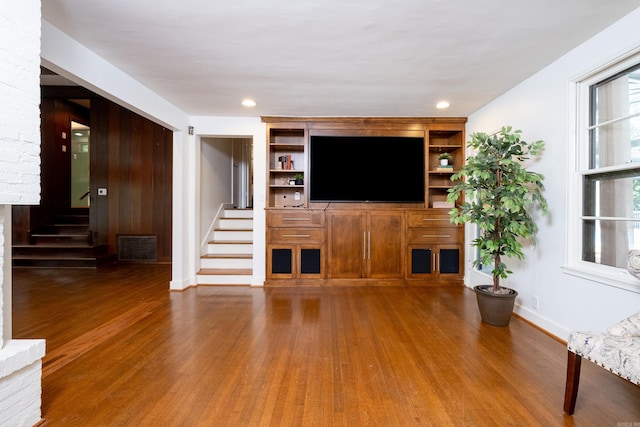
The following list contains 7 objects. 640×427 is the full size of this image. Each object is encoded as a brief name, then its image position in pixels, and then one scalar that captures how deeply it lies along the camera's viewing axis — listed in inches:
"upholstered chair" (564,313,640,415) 51.5
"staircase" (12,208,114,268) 206.4
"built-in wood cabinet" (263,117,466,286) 162.9
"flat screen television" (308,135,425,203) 164.7
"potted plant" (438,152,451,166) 166.9
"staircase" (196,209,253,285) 166.4
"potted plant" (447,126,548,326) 101.4
